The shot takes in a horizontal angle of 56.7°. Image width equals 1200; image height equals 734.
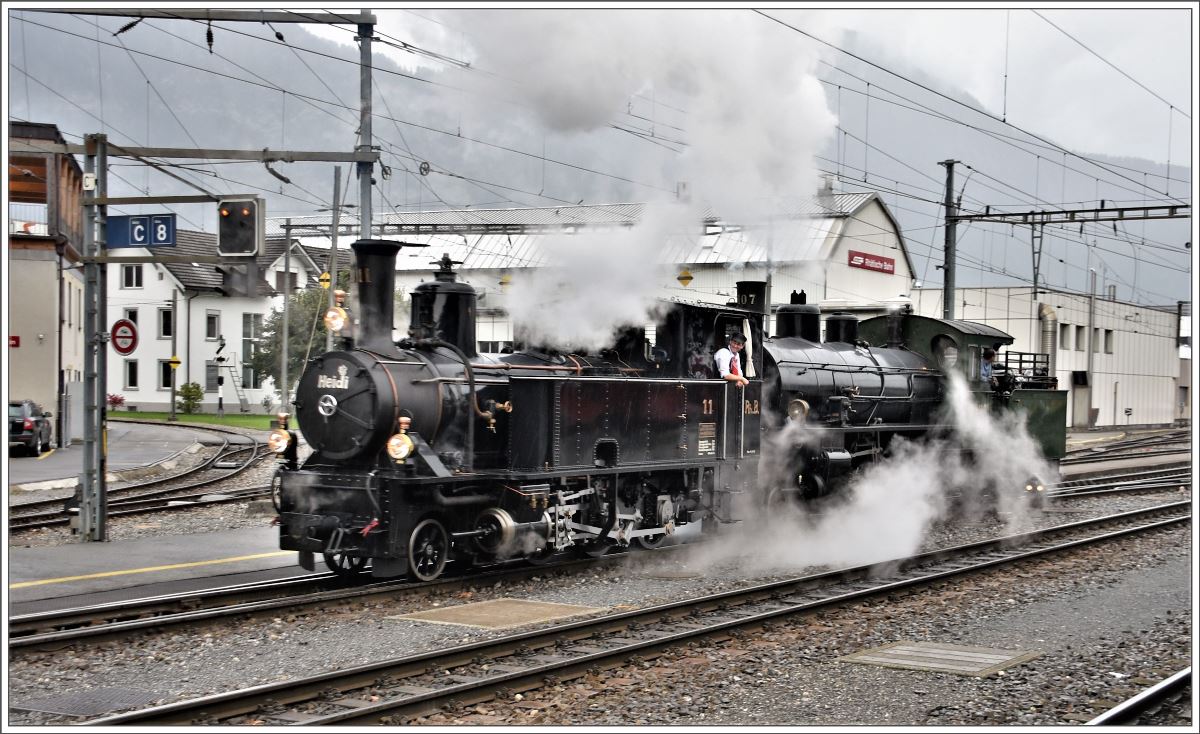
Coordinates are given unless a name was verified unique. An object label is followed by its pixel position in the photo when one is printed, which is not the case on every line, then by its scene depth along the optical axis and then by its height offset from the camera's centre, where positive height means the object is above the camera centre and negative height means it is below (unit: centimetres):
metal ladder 5623 -258
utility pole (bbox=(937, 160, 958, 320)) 2896 +276
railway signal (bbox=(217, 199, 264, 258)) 1376 +135
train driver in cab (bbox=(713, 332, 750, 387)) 1394 -20
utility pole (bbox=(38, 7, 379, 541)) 1406 +61
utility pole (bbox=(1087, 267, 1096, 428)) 5181 +92
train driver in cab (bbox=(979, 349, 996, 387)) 2011 -29
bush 5353 -301
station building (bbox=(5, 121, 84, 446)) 3198 +111
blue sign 1374 +130
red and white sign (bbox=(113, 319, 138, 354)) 1628 -4
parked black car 2797 -240
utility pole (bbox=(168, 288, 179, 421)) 4378 -96
